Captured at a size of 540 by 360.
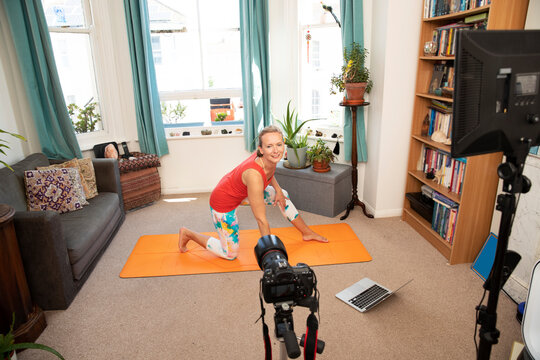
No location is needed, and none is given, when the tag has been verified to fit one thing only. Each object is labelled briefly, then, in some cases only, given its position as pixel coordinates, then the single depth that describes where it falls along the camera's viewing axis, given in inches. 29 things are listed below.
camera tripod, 38.0
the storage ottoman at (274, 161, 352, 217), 136.6
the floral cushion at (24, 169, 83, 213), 112.0
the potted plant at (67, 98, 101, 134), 151.6
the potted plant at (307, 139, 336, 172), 137.2
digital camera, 39.2
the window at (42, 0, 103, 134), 142.6
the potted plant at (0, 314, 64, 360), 57.9
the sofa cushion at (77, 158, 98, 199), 128.3
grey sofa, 85.8
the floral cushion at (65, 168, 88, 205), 118.8
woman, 94.4
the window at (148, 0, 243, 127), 154.0
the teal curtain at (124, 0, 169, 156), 143.9
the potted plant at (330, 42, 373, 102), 125.9
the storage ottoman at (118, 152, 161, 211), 145.0
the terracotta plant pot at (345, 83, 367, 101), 126.1
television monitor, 43.1
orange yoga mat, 107.9
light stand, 44.3
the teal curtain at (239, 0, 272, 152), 146.5
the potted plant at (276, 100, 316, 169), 142.1
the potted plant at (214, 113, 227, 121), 169.0
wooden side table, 77.5
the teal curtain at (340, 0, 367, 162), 129.4
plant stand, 128.6
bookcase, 87.2
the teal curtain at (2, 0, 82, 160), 123.8
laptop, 89.7
